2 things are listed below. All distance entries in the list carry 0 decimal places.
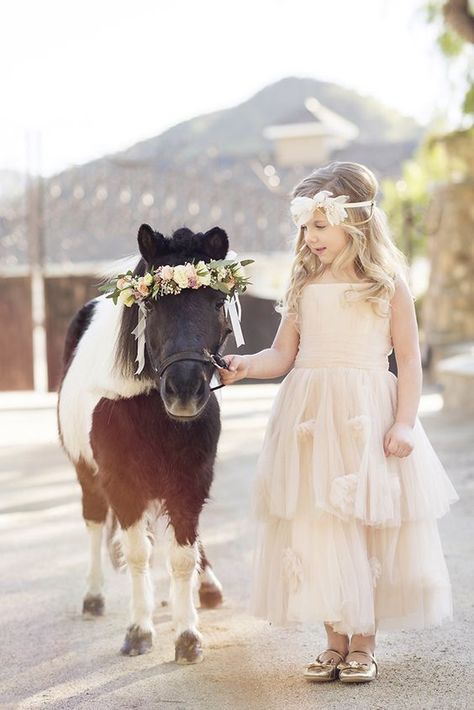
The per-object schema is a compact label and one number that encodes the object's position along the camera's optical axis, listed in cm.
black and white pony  316
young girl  307
